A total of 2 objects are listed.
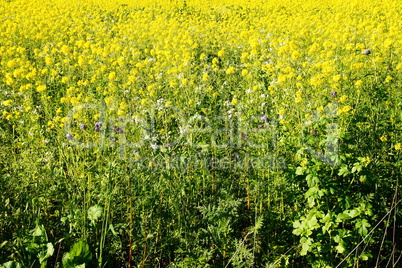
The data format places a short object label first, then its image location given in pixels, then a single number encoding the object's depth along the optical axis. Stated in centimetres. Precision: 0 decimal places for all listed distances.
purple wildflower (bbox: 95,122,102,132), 282
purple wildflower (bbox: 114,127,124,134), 280
